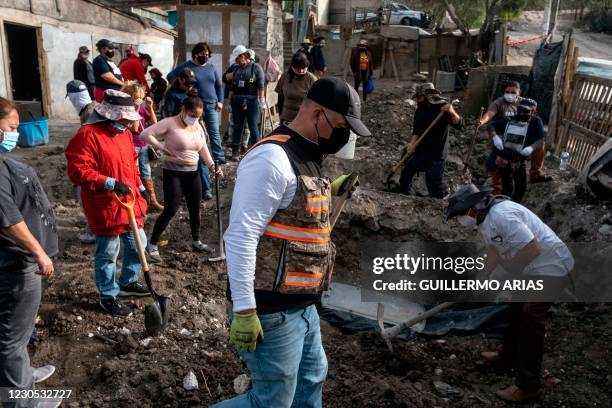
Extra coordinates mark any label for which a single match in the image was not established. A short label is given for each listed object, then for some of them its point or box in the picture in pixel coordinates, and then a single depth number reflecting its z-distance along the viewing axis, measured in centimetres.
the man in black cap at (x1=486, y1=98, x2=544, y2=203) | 639
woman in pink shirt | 482
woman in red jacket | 364
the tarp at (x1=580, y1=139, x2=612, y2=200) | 553
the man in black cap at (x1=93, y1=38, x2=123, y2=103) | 711
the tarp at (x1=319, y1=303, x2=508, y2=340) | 461
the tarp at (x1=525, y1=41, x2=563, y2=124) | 1085
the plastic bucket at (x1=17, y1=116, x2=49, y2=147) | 822
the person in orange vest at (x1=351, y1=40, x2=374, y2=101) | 1346
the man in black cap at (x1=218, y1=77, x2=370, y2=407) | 203
